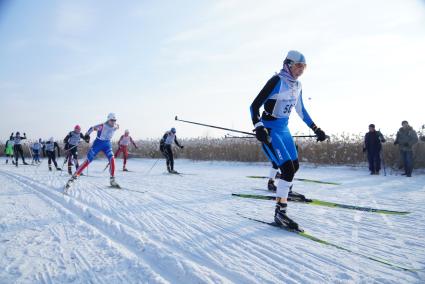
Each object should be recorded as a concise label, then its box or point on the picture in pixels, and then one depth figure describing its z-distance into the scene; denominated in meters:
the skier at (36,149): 21.86
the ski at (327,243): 2.85
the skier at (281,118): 4.29
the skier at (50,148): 16.50
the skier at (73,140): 13.92
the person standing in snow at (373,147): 12.87
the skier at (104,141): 8.40
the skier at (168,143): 14.14
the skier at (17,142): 20.38
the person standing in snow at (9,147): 22.77
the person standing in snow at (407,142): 11.75
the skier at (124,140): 17.05
